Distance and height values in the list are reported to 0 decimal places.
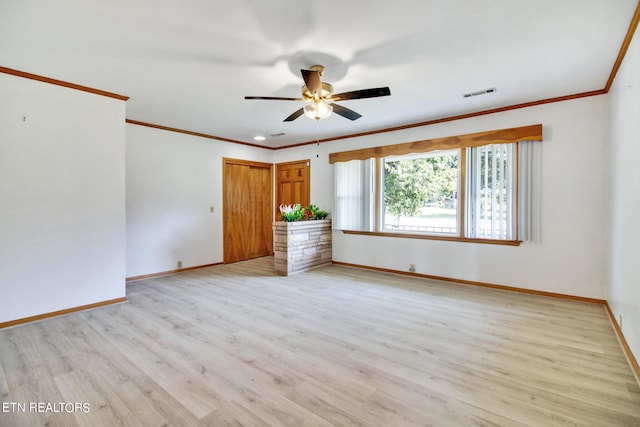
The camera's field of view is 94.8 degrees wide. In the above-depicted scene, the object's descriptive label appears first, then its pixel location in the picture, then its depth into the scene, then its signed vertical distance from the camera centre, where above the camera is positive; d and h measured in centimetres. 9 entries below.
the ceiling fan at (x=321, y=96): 264 +114
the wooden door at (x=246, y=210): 626 +2
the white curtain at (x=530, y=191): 393 +27
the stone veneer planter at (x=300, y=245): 513 -63
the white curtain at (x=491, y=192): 408 +27
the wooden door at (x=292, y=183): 666 +65
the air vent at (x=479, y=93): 355 +146
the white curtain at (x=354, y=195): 554 +30
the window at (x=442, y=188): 406 +37
